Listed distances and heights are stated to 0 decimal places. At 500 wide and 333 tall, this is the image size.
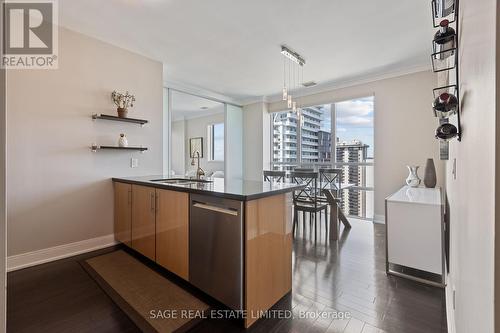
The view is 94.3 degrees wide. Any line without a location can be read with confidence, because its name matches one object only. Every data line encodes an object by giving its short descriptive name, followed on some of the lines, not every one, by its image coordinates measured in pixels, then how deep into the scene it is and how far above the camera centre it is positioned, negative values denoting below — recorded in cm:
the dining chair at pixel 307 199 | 348 -54
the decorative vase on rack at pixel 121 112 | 313 +72
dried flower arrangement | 314 +88
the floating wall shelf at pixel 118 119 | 296 +63
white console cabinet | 212 -69
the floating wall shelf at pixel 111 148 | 296 +23
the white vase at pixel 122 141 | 315 +33
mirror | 665 +97
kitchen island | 159 -57
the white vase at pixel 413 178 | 343 -18
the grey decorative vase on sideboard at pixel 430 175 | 332 -13
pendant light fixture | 333 +171
